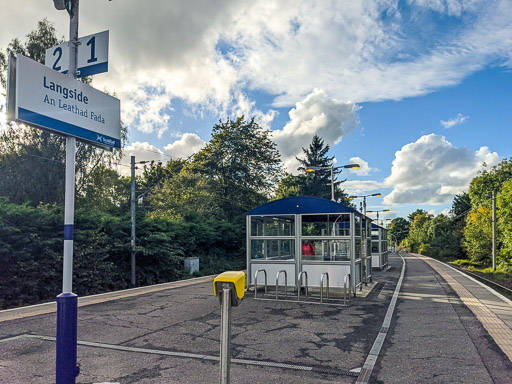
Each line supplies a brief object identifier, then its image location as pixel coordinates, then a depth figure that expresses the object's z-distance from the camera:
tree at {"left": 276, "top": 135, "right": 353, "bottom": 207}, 50.12
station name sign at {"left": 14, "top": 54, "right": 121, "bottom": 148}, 3.90
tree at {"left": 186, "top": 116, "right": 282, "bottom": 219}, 35.06
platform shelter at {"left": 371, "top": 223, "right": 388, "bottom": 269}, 23.22
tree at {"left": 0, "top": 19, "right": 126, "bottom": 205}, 20.98
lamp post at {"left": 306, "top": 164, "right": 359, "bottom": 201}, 20.81
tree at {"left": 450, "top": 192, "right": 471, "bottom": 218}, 85.29
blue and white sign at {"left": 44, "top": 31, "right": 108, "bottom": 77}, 4.63
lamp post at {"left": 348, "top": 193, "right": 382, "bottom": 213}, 33.73
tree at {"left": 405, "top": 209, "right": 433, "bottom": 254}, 82.09
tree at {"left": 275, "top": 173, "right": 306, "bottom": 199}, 38.25
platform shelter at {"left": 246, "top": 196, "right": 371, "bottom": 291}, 11.88
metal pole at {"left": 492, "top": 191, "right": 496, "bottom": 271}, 31.06
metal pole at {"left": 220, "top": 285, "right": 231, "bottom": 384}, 3.27
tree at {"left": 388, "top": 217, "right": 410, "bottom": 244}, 158.12
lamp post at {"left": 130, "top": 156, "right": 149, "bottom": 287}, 16.66
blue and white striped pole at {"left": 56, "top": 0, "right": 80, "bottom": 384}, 3.93
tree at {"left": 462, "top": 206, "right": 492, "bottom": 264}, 42.41
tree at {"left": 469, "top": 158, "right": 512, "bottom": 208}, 59.91
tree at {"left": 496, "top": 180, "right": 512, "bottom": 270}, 30.90
